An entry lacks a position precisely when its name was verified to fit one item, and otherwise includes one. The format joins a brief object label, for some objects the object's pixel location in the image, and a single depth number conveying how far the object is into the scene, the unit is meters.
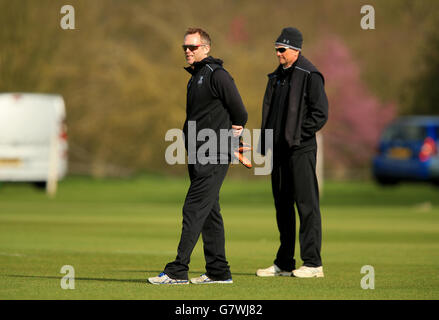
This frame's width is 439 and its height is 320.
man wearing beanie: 11.05
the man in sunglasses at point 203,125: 10.06
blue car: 29.62
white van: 31.00
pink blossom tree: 59.03
